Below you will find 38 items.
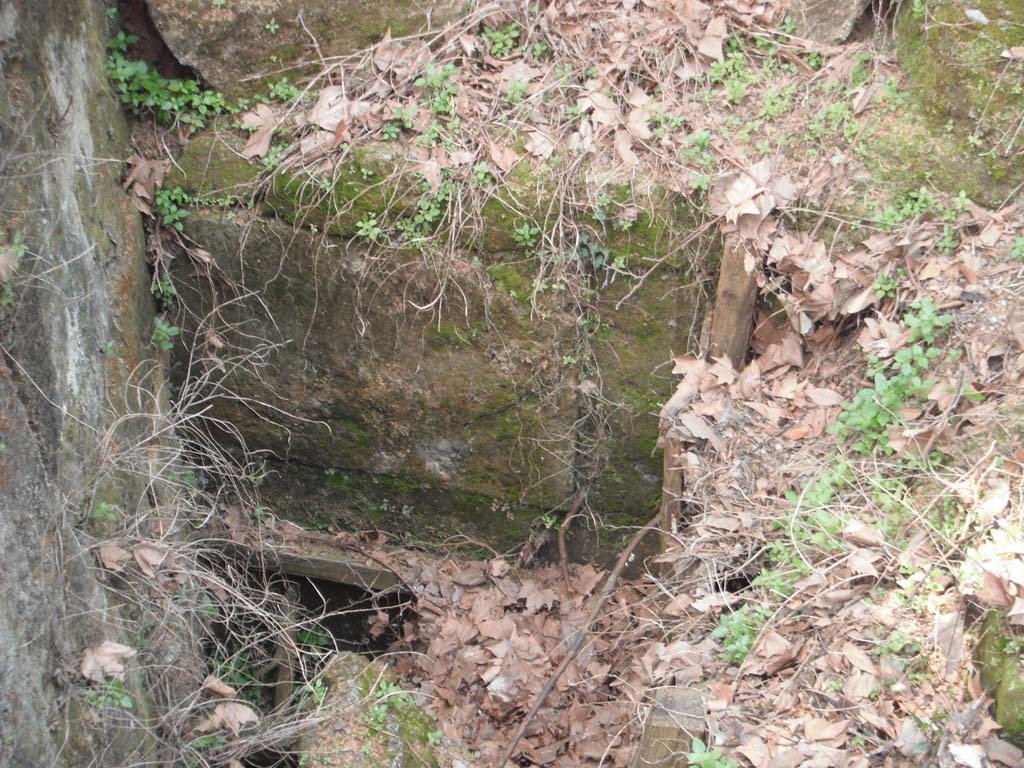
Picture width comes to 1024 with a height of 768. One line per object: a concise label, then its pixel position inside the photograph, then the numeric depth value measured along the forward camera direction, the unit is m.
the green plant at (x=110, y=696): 2.83
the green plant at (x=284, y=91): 4.05
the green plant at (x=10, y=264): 2.70
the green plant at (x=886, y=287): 3.55
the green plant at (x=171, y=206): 4.04
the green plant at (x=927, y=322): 3.32
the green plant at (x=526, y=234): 3.90
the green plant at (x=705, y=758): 2.71
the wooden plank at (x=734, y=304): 3.73
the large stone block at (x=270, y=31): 3.93
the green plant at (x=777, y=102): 3.84
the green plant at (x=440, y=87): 3.98
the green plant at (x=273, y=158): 3.99
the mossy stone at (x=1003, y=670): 2.41
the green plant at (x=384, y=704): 3.59
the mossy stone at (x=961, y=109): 3.45
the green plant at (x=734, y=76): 3.91
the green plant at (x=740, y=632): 3.06
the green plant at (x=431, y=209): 3.90
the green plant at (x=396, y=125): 3.95
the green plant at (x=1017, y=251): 3.36
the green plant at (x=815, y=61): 3.92
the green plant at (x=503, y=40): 4.11
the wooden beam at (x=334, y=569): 4.75
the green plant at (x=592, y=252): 3.95
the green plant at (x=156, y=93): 3.91
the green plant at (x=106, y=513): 3.12
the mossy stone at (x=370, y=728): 3.47
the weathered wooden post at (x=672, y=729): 2.85
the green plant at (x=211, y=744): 3.24
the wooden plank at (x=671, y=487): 3.83
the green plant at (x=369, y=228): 3.99
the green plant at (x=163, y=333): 3.98
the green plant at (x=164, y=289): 4.08
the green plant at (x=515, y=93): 3.99
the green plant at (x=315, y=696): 3.56
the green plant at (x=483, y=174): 3.89
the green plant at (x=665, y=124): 3.89
